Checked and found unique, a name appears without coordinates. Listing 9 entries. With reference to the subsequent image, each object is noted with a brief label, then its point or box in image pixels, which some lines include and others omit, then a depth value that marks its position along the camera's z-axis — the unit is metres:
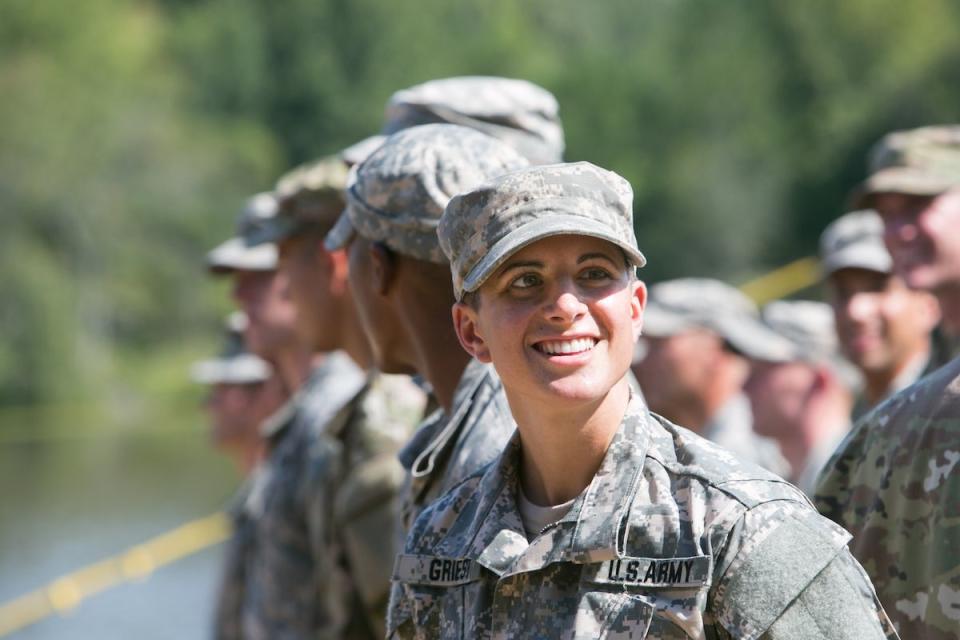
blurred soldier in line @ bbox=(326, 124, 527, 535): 7.51
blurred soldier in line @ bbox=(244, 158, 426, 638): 10.04
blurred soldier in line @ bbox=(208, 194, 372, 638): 11.48
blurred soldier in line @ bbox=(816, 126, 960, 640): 6.23
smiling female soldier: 5.14
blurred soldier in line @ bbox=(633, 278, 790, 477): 14.85
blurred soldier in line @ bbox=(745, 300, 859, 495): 14.91
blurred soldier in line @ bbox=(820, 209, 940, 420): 12.55
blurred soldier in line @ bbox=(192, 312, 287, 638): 17.57
